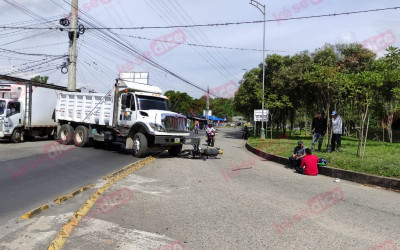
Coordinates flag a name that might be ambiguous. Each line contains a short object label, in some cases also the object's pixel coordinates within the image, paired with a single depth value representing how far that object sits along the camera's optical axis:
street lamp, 25.34
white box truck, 16.48
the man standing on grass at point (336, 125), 12.81
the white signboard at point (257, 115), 30.15
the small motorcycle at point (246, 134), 32.50
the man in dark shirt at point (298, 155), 10.65
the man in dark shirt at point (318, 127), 13.30
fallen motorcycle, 12.79
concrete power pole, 22.33
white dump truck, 12.65
